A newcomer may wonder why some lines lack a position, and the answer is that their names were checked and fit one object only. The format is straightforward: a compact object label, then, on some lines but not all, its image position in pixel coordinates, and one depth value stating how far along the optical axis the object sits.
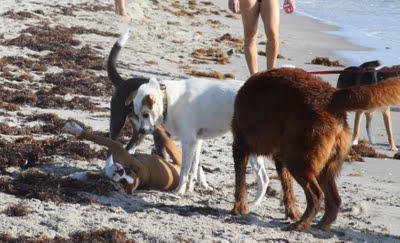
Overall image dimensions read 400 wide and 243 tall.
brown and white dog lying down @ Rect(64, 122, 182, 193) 12.05
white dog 12.48
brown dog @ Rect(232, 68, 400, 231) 9.80
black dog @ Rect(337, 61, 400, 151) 18.52
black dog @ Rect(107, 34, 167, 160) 13.18
